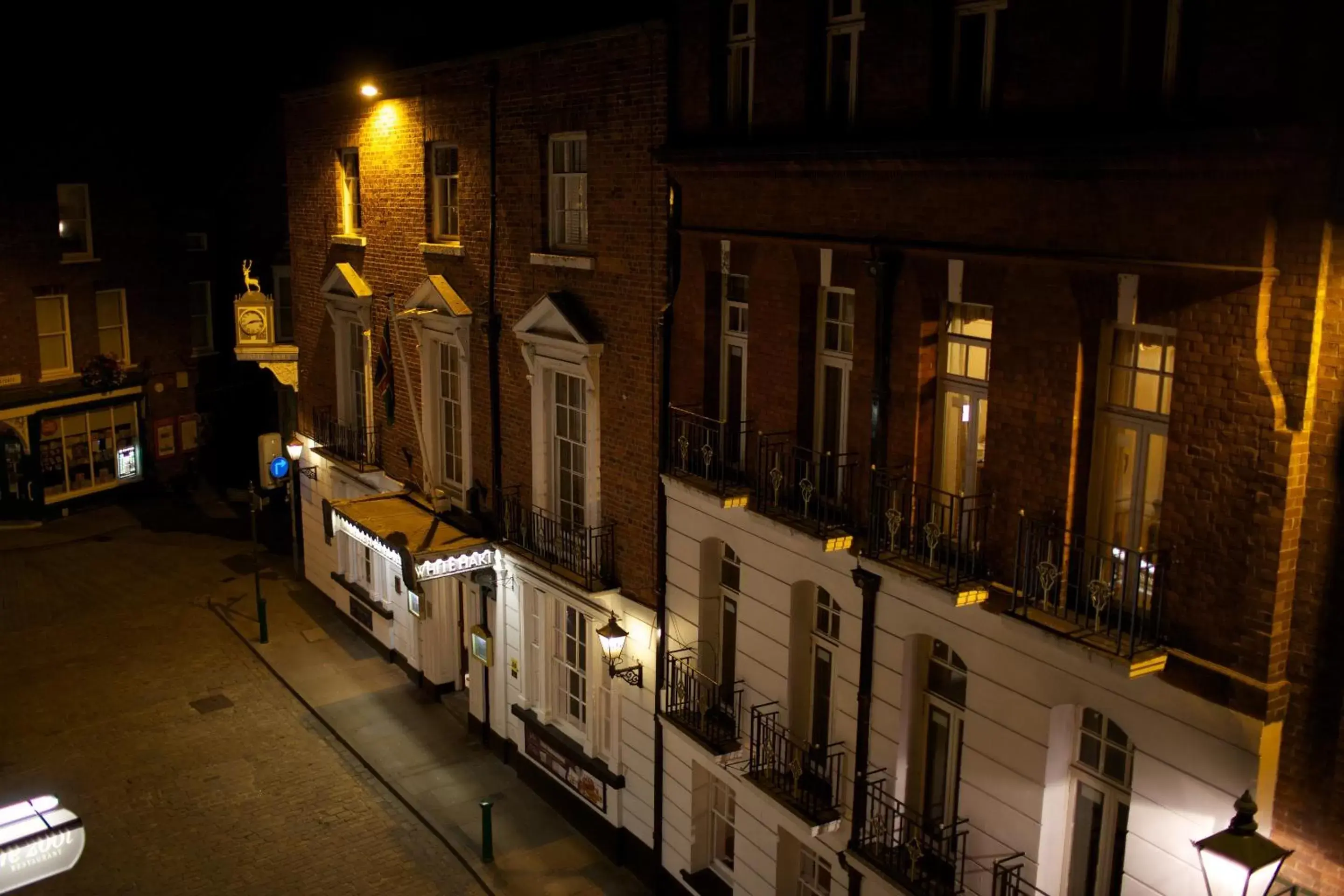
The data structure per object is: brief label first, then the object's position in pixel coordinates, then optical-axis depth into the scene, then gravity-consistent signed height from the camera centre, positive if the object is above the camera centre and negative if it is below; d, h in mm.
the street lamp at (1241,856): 7379 -3843
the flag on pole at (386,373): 20766 -2624
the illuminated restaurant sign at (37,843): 7352 -3880
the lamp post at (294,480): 24453 -5543
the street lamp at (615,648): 15094 -5361
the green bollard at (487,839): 15680 -8135
